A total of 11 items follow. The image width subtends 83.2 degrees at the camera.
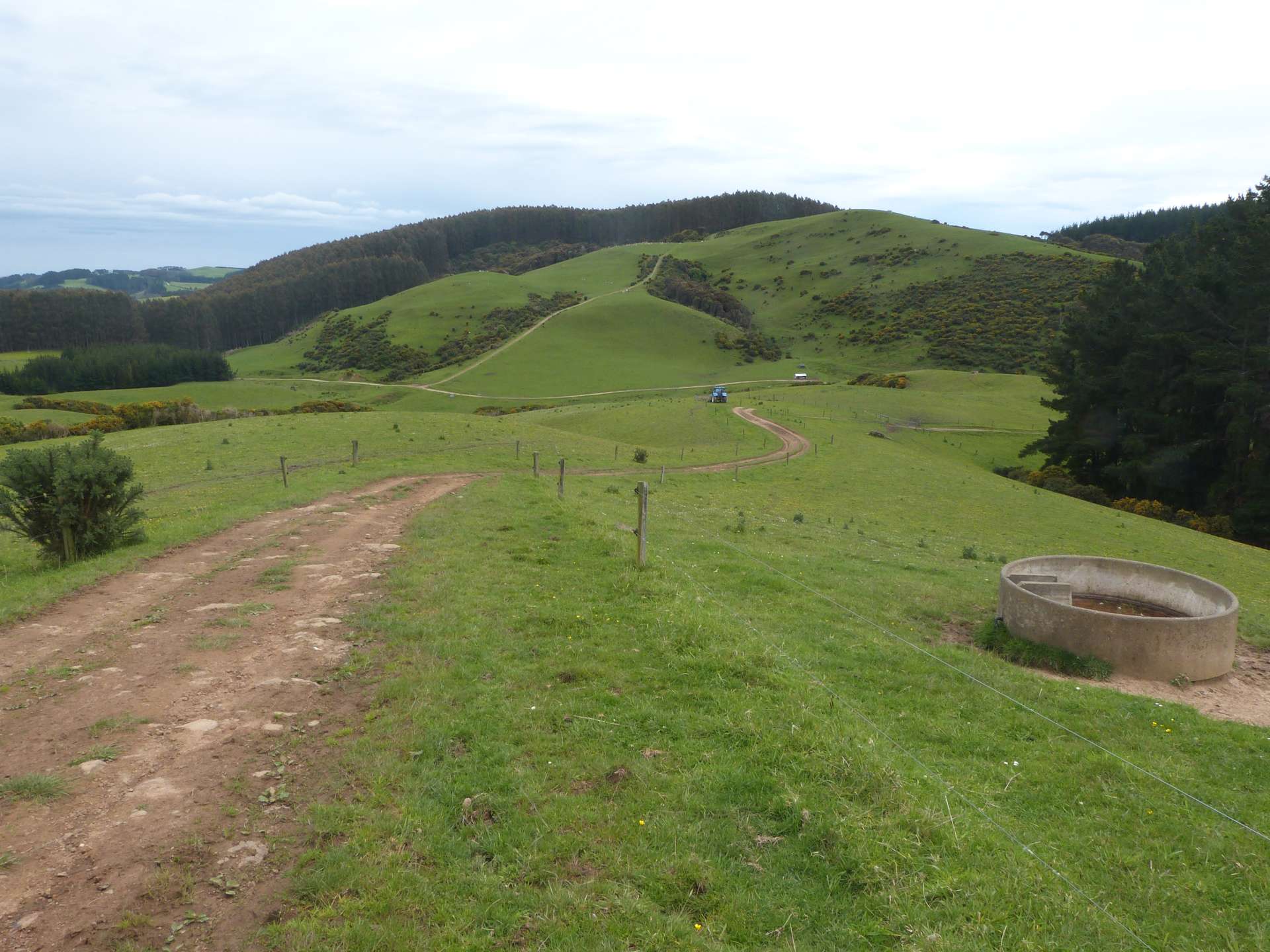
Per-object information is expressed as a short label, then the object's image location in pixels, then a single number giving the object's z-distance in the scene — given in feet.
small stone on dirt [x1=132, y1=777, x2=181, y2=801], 21.08
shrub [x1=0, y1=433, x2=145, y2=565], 49.44
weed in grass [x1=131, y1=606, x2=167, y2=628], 35.68
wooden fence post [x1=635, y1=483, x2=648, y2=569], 43.60
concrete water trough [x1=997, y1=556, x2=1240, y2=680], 38.52
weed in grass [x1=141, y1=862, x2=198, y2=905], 17.06
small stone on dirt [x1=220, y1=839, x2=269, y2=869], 18.60
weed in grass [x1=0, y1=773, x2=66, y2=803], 20.66
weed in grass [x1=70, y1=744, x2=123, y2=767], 22.77
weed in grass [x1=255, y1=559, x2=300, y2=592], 42.01
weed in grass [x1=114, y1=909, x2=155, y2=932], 16.07
